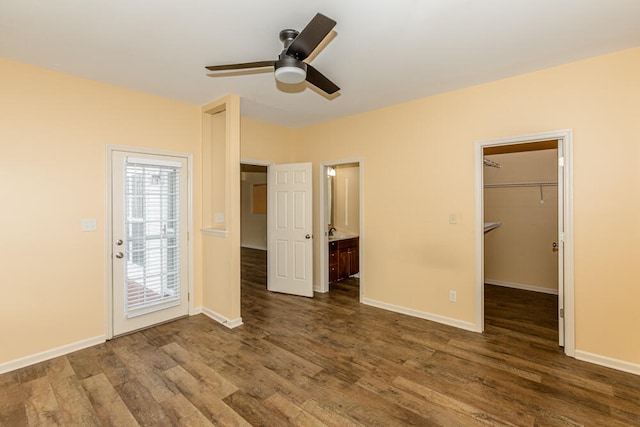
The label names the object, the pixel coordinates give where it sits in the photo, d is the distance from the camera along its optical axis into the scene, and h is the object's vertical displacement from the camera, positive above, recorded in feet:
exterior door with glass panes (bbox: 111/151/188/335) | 10.82 -1.06
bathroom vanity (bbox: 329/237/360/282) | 17.13 -2.87
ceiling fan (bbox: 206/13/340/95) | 5.74 +3.59
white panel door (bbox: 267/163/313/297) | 15.15 -0.94
